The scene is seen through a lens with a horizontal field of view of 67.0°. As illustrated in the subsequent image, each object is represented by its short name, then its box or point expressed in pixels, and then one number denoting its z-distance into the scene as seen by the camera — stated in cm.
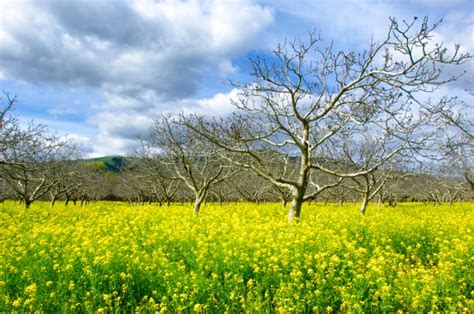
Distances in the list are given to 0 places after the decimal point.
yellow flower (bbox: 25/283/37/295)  590
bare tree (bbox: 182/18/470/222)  1107
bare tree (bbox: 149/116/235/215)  1922
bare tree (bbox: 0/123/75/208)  1617
